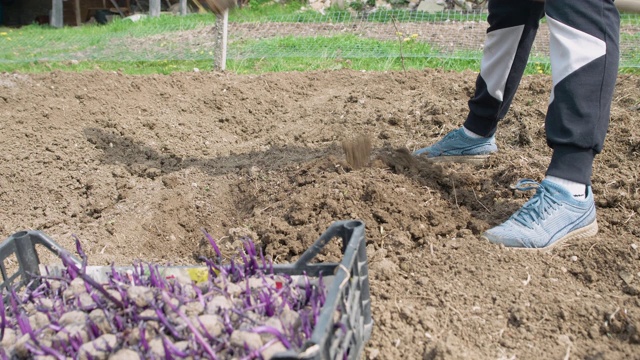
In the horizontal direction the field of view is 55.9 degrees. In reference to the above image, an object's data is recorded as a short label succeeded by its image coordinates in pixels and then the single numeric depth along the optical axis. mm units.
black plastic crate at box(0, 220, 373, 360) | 1328
